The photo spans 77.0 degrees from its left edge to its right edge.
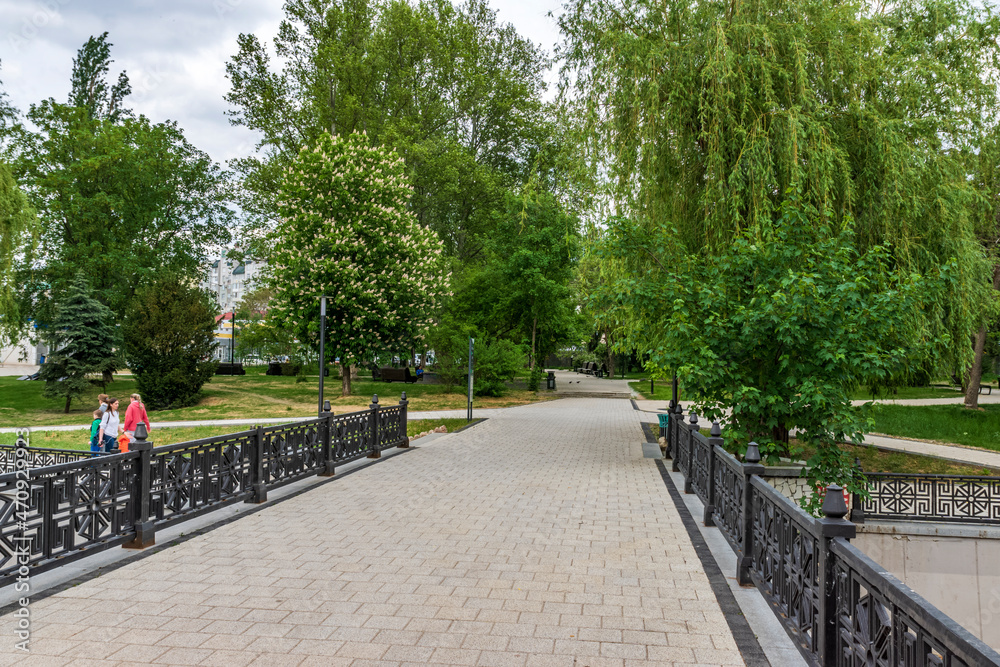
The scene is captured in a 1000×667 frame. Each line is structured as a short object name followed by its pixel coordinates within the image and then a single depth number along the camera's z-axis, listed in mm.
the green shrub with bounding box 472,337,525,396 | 30000
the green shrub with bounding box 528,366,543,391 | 35125
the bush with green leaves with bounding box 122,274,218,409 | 24031
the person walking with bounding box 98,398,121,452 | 11977
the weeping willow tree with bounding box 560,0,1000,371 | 11578
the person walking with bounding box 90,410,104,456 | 12023
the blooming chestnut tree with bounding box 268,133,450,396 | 26172
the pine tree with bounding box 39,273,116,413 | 24328
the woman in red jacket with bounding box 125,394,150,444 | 11648
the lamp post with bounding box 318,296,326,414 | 13062
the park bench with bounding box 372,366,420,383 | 38272
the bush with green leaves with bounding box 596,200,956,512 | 8008
